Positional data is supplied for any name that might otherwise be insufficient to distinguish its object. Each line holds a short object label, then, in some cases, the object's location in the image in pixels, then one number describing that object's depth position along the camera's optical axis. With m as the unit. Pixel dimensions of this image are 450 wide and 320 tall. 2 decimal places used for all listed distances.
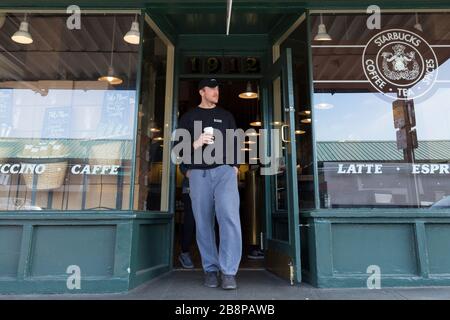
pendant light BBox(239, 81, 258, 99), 4.90
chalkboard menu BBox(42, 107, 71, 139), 3.51
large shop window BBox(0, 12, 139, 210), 3.17
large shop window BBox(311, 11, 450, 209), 3.24
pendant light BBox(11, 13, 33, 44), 3.48
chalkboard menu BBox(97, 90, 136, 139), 3.25
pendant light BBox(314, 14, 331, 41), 3.30
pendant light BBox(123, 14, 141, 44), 3.27
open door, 2.96
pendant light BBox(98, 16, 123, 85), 3.42
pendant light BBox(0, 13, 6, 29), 3.41
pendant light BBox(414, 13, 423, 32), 3.37
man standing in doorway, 2.71
